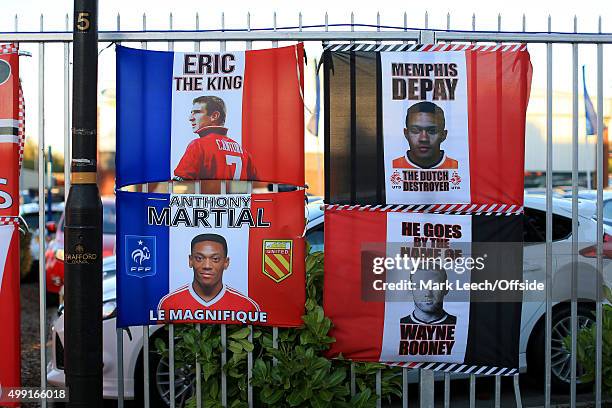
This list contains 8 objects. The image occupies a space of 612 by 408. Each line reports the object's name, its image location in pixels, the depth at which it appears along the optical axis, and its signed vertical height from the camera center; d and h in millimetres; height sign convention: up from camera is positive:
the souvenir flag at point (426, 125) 4883 +516
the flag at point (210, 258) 4871 -364
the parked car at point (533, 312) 5824 -965
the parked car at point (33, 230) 15656 -566
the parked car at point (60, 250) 10766 -696
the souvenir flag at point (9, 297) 4949 -623
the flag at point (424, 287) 4891 -564
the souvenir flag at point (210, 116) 4867 +582
